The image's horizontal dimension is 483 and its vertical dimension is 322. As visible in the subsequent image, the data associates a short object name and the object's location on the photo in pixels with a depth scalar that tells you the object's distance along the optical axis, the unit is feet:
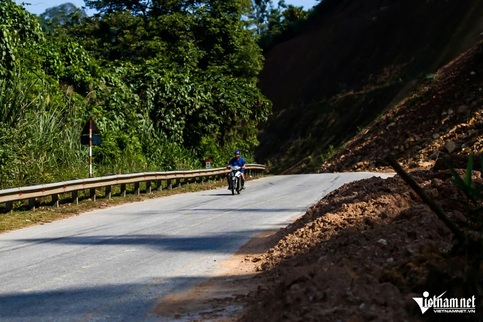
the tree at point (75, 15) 199.97
